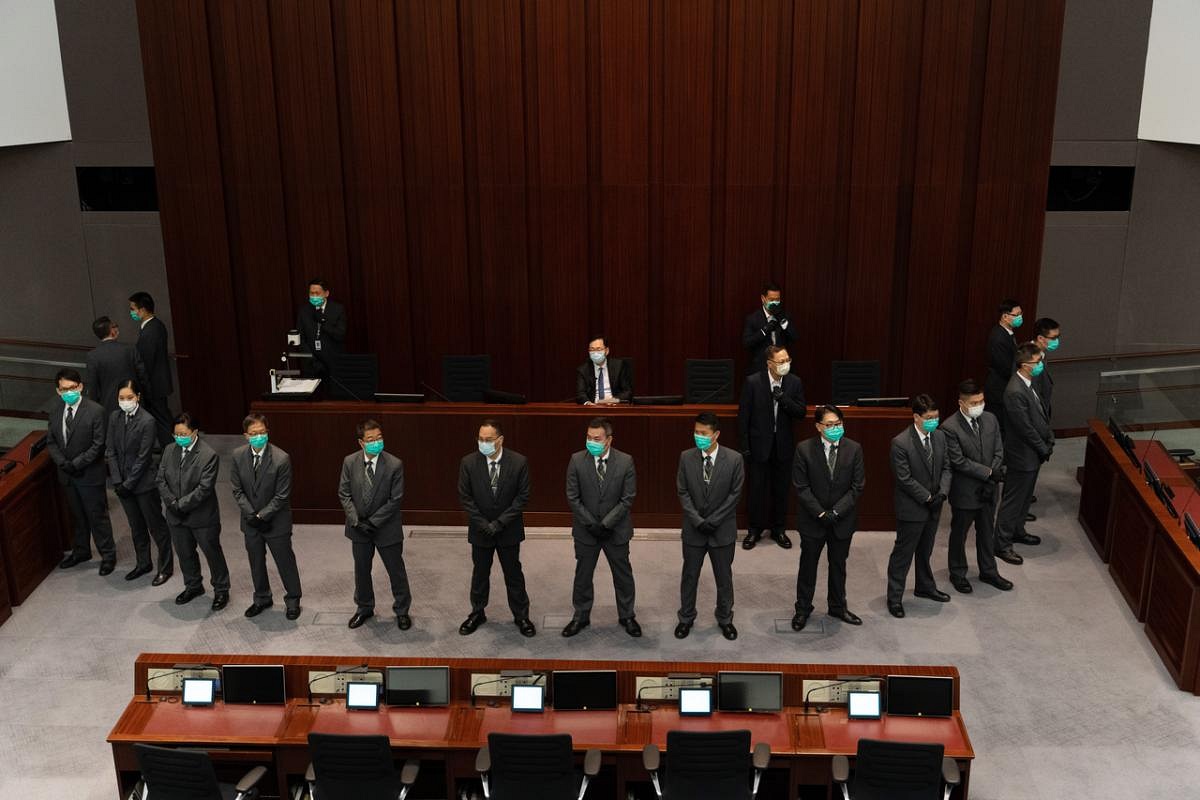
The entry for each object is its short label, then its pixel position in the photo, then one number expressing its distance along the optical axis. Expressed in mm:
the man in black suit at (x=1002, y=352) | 9734
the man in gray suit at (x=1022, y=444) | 8945
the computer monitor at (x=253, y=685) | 6730
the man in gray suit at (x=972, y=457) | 8438
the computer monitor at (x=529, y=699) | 6605
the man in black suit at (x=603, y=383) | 9727
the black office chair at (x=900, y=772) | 5914
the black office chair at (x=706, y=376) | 10305
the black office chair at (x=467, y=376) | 10602
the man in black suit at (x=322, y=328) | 10680
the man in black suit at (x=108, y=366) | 9789
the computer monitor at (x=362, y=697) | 6688
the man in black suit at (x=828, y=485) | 7949
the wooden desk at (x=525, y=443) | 9438
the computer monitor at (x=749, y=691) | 6543
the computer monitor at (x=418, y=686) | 6691
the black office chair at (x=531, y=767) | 6012
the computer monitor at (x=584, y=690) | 6586
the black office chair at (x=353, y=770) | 6016
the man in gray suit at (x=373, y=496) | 8078
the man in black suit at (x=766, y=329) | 10183
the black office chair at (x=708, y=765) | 6008
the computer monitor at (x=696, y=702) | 6547
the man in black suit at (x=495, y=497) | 7953
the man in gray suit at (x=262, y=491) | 8203
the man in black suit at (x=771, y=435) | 9047
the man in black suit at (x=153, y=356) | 10094
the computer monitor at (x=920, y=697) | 6480
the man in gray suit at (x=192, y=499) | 8391
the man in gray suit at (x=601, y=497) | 7895
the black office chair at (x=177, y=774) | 5898
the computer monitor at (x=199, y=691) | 6770
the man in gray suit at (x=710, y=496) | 7863
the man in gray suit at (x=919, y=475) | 8187
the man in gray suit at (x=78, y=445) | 8953
